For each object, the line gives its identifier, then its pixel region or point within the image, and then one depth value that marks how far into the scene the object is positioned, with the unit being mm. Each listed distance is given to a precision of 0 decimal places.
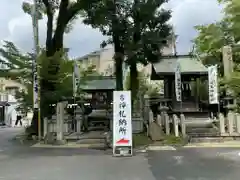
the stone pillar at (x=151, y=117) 11081
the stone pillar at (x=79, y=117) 11448
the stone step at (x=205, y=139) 9945
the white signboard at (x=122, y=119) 7362
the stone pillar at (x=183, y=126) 10493
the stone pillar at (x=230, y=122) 10175
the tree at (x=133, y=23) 10866
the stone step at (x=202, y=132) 10378
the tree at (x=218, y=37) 12093
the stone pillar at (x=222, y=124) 10210
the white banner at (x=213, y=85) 10534
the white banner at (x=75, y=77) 10893
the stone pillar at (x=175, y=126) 10394
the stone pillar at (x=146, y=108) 12536
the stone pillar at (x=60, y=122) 10112
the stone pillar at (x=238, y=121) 10212
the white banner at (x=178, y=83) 12007
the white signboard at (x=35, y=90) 10562
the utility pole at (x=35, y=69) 10580
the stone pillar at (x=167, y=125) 10715
